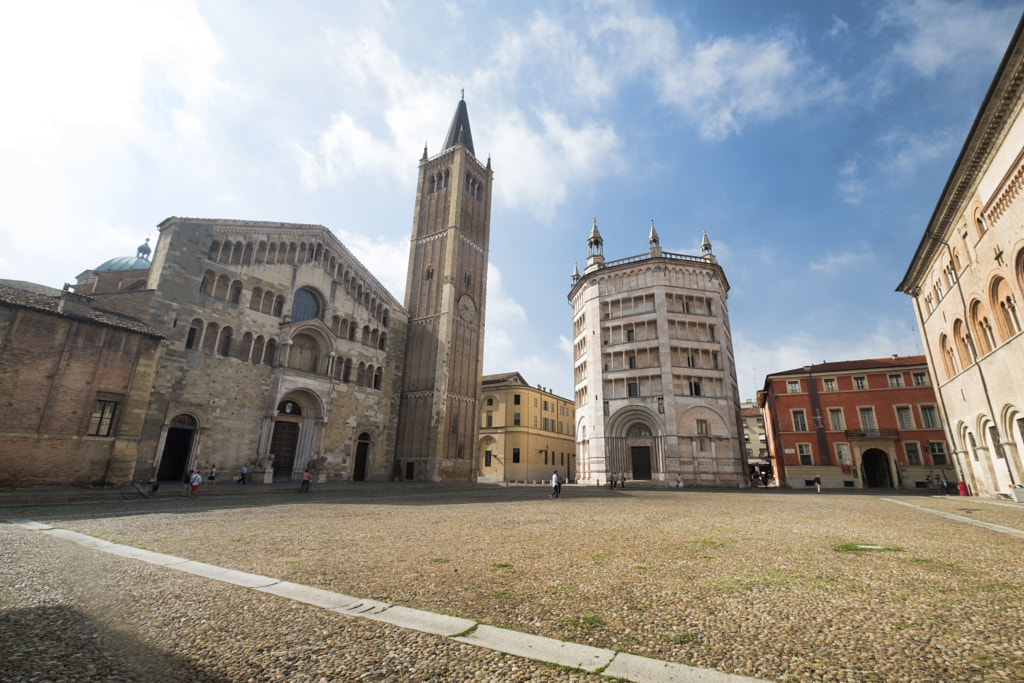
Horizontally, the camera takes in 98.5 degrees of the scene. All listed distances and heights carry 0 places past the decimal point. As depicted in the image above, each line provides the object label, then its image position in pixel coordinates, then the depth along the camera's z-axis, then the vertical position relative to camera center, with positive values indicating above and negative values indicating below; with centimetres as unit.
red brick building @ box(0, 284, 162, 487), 1775 +274
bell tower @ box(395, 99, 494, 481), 3678 +1302
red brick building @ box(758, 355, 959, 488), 3791 +380
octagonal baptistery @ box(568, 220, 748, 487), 3934 +815
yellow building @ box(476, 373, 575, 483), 5325 +353
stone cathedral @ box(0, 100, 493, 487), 1891 +563
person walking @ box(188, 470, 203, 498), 1830 -106
